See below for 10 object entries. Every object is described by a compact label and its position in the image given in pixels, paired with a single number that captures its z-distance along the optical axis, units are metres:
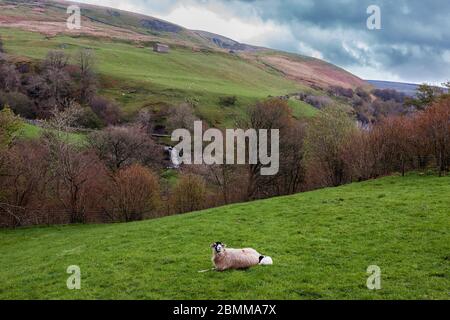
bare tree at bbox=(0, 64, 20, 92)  117.19
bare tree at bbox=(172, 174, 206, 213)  51.67
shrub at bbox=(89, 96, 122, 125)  114.81
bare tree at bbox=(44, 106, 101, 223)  43.09
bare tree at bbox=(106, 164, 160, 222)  45.47
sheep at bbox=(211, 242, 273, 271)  16.19
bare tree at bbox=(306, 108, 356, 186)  48.72
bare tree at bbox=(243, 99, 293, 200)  54.78
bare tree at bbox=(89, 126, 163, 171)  68.56
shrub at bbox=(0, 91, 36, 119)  105.69
